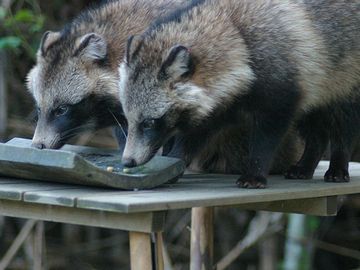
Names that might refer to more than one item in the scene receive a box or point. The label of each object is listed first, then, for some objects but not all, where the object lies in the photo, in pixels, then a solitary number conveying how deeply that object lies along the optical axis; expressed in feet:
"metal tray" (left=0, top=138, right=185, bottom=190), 25.03
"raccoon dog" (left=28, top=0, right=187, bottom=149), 31.55
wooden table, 23.93
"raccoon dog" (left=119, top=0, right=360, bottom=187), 28.27
